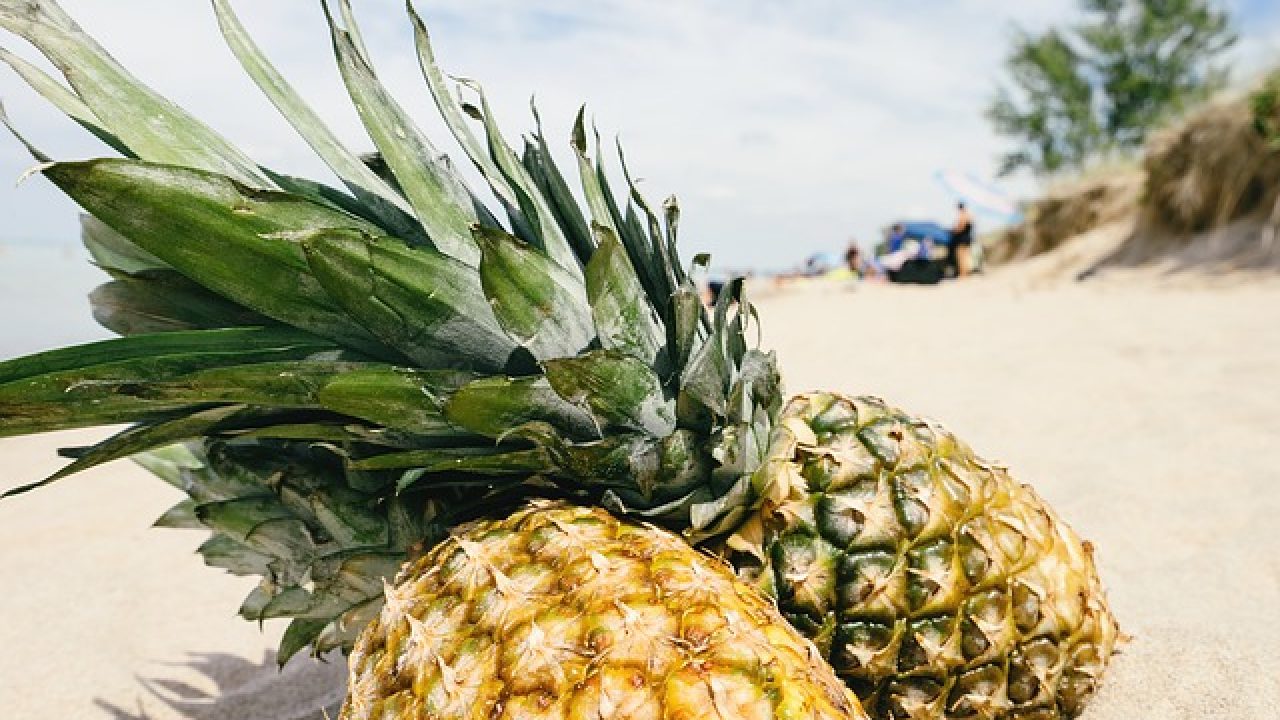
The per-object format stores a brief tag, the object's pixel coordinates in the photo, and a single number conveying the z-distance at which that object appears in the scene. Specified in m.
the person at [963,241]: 19.62
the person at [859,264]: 25.47
